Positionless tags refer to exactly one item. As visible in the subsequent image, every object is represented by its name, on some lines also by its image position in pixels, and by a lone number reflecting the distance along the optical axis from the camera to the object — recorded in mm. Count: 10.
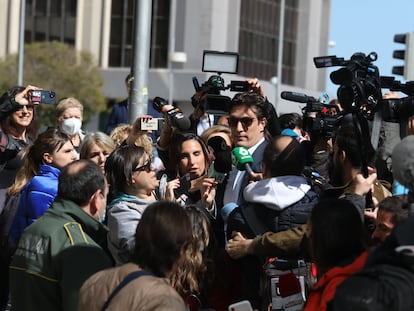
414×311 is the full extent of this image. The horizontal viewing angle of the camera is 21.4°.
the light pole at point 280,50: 44750
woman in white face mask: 10055
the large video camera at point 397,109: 6621
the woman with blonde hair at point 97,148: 8867
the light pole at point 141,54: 11375
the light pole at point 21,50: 37722
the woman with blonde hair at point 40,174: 7605
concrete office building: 57781
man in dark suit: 8062
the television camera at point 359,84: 6637
